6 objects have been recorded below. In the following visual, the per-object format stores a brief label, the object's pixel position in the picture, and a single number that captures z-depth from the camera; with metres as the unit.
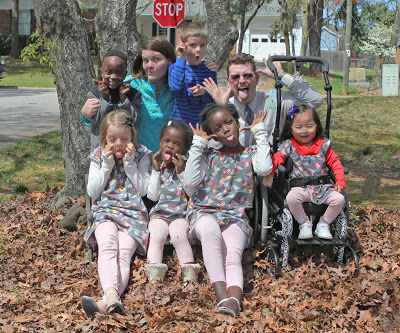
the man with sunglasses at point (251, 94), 5.22
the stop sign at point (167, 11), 11.16
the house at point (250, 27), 46.69
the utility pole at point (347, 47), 22.50
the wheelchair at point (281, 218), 4.87
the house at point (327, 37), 40.00
